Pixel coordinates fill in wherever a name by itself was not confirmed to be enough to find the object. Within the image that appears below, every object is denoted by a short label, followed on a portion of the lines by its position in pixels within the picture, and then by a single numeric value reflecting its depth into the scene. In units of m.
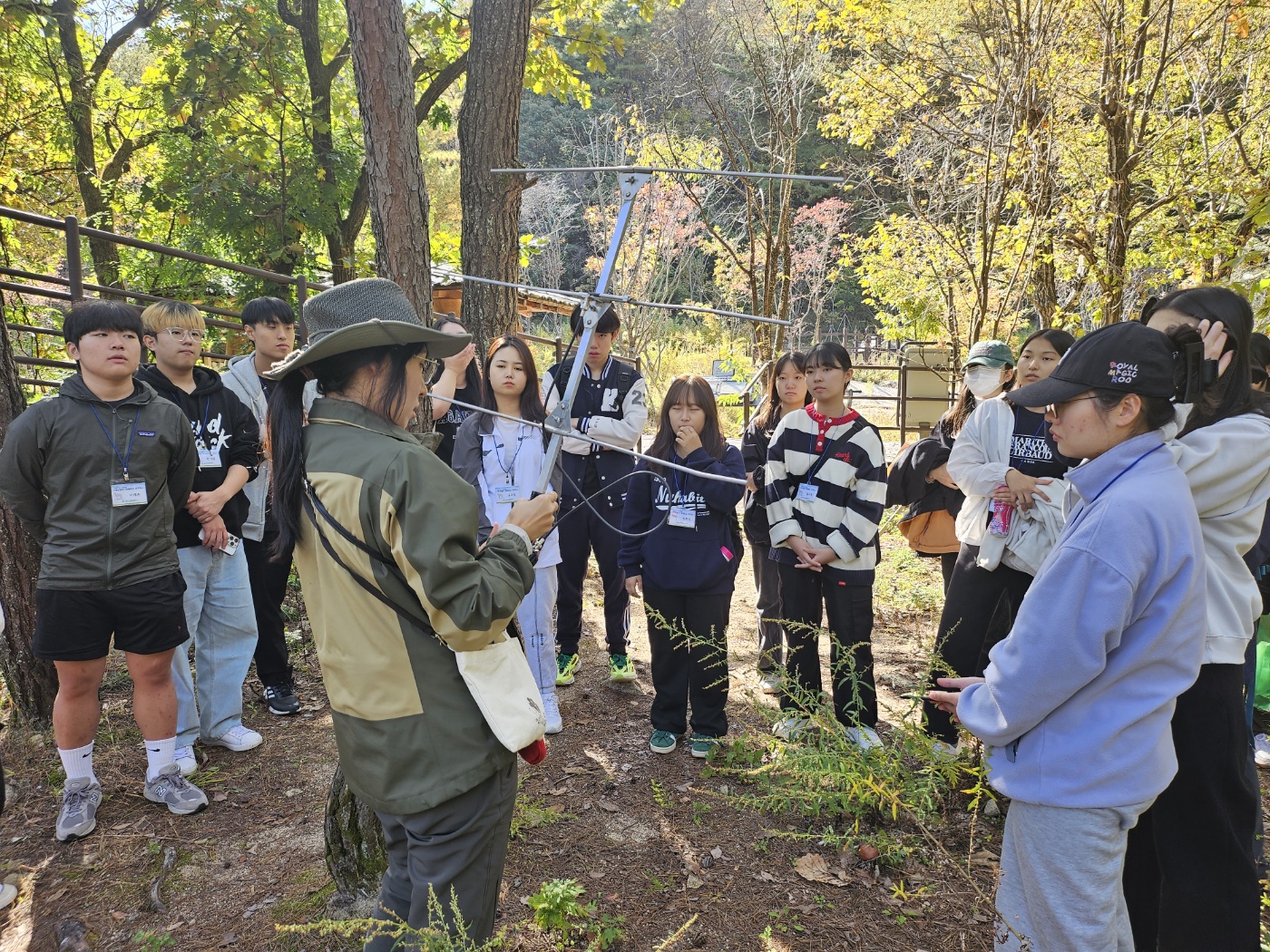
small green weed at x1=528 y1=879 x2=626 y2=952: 2.46
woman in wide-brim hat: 1.64
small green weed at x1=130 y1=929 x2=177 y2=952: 2.45
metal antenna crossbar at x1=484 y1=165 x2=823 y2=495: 2.17
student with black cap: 1.68
